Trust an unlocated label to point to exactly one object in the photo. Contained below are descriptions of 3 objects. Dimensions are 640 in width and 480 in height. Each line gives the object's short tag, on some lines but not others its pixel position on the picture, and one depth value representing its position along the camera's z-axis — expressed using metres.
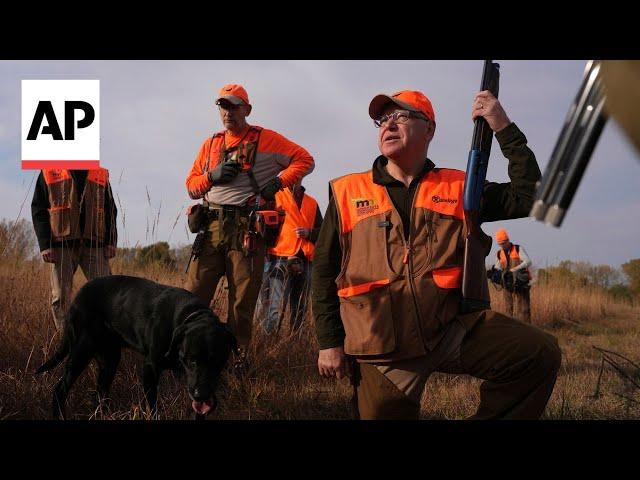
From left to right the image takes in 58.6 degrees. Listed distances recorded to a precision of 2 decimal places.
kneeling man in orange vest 2.62
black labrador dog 3.33
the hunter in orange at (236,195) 4.65
